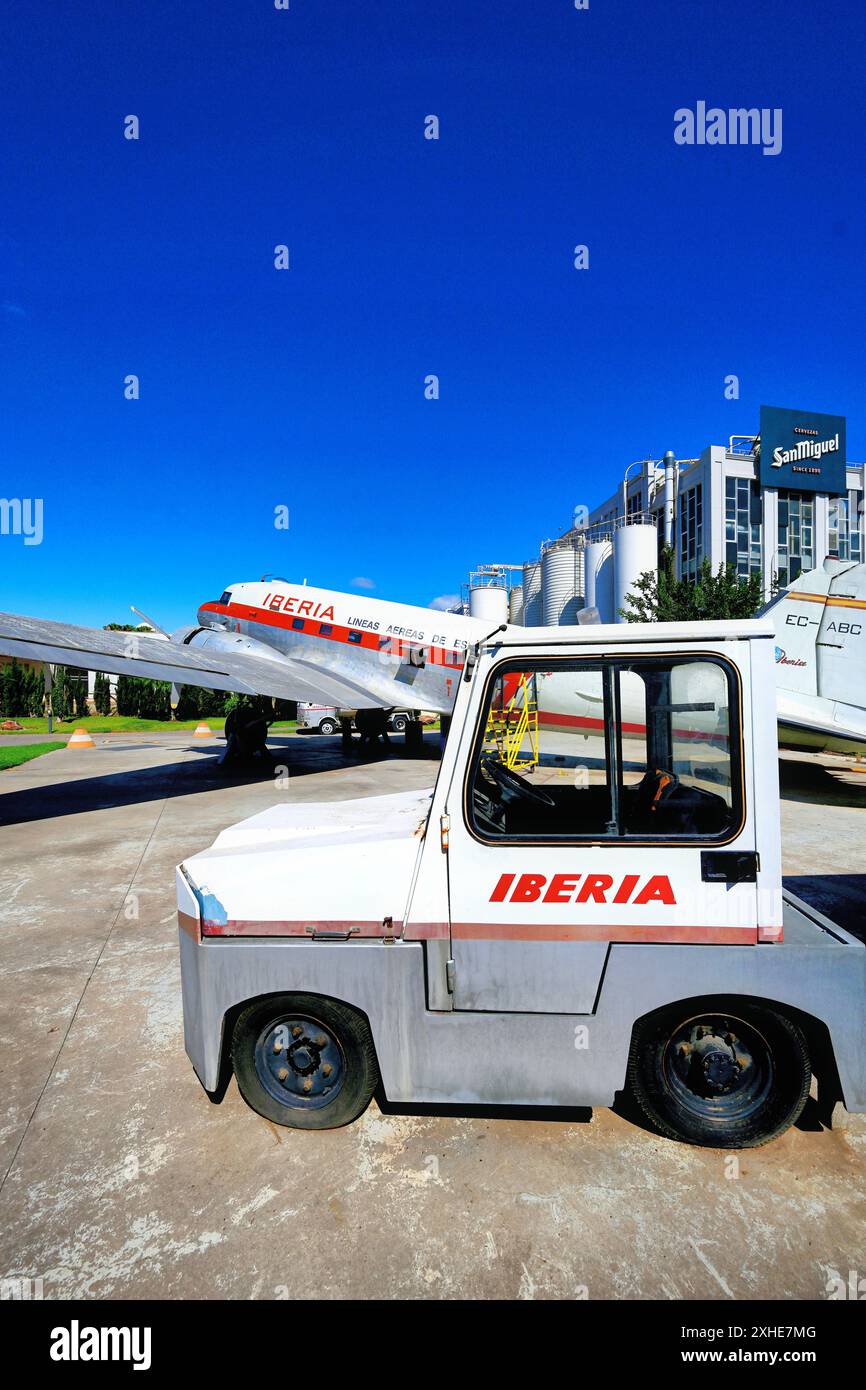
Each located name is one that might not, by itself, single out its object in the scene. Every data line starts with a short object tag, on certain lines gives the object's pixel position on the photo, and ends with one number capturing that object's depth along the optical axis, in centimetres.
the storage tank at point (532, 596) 5894
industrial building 4241
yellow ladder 369
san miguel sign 4231
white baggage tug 303
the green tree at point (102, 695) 4350
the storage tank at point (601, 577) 4819
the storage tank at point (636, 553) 4422
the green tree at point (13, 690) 3919
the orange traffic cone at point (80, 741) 2436
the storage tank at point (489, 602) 5962
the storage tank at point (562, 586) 5203
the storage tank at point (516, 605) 6518
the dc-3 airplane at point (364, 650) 1143
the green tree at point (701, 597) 2762
